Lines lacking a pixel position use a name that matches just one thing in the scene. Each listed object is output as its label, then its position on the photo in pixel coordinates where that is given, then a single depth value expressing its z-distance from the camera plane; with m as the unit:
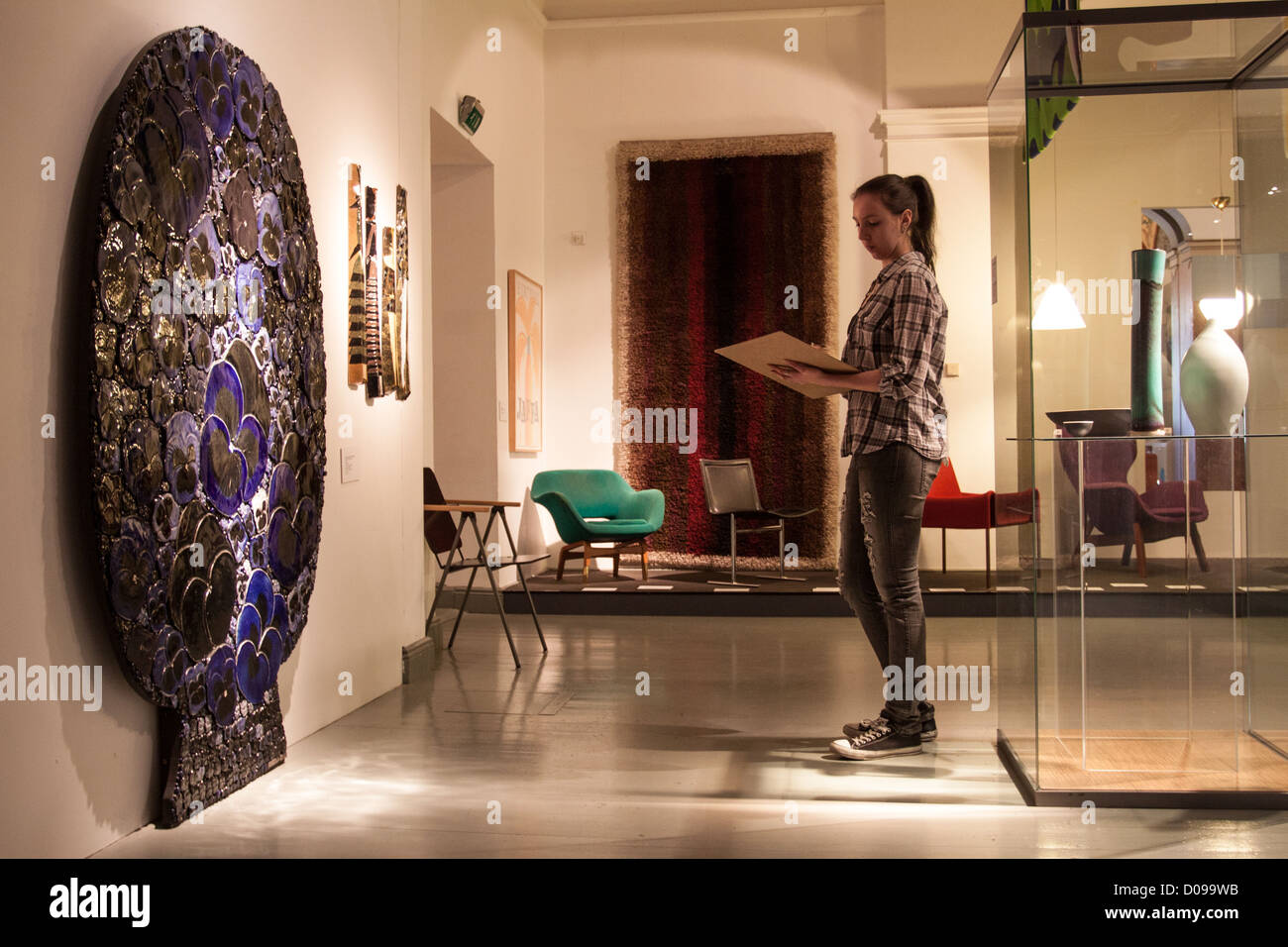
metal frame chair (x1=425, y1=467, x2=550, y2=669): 4.68
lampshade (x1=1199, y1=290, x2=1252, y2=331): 2.88
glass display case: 2.84
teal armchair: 6.86
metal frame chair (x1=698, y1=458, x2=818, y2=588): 7.29
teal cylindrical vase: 2.84
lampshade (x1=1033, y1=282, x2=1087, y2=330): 2.87
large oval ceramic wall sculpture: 2.39
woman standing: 3.04
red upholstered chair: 6.76
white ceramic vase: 2.85
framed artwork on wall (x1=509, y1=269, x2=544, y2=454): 7.24
